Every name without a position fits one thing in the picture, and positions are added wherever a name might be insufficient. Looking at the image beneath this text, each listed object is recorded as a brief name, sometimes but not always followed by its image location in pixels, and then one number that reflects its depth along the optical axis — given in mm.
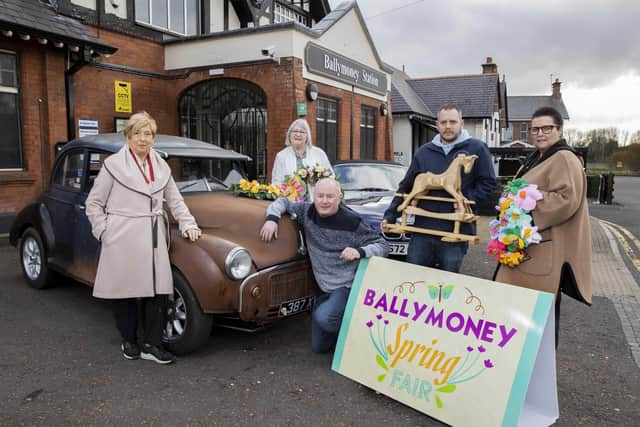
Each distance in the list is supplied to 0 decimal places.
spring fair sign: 2598
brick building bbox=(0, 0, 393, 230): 8719
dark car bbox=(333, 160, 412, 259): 5617
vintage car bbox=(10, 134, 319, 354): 3428
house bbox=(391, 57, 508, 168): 22062
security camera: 10327
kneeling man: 3576
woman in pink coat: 3367
